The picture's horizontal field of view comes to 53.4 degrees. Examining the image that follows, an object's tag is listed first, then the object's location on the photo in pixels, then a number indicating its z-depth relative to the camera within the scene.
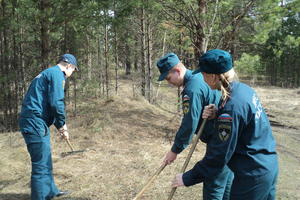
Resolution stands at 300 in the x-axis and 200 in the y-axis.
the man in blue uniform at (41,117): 3.76
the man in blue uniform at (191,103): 2.79
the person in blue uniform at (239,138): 1.98
